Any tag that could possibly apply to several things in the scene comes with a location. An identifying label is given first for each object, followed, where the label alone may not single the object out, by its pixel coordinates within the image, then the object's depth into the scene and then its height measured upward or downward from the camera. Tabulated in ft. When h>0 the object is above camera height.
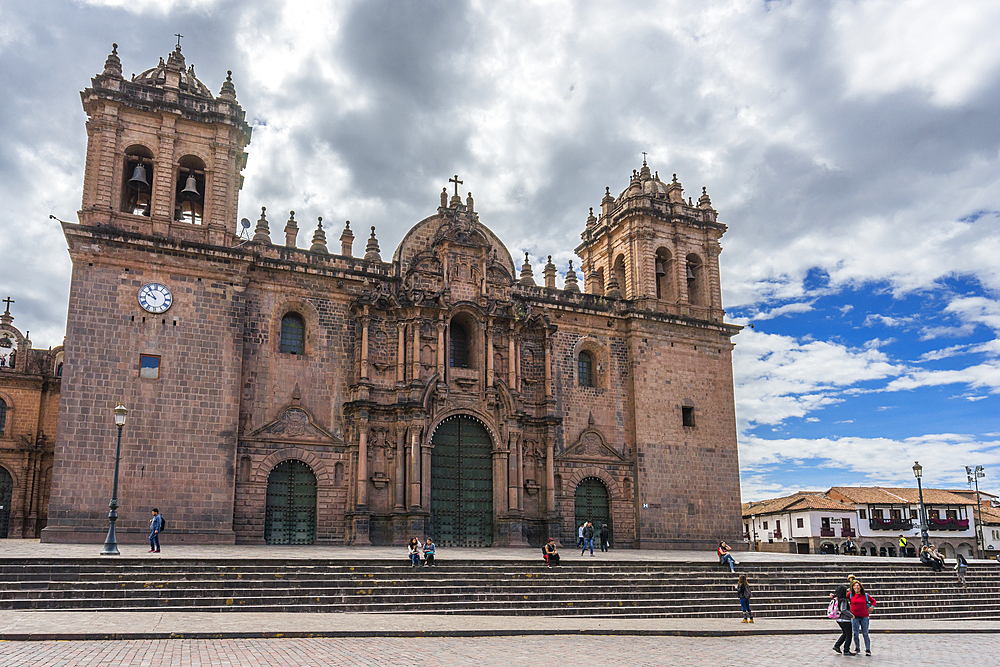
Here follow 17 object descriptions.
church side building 114.11 +11.23
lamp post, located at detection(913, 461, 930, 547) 102.94 +3.29
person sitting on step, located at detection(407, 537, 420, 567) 60.75 -3.95
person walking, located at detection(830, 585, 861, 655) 43.01 -6.49
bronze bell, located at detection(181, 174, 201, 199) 88.07 +34.49
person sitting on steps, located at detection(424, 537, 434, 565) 62.13 -4.04
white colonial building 183.11 -5.44
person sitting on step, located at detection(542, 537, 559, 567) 65.62 -4.59
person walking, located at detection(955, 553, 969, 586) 75.92 -6.81
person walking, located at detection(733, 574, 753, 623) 54.90 -6.62
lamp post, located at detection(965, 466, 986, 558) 148.66 -1.83
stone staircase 49.88 -6.15
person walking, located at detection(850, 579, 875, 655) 43.39 -6.21
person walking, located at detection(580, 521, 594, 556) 84.69 -3.65
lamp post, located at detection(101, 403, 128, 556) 59.16 -0.75
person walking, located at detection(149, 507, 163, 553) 63.94 -2.24
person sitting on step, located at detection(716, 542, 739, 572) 67.67 -5.03
